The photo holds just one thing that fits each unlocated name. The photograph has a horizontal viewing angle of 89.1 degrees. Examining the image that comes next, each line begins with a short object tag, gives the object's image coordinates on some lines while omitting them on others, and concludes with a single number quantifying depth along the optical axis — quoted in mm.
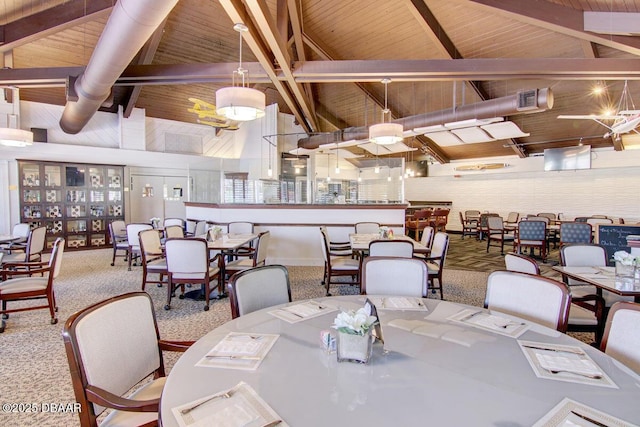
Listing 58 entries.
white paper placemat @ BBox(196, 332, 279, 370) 1274
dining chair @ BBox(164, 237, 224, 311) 3910
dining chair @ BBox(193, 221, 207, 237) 6543
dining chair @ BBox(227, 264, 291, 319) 1923
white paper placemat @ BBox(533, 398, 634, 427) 921
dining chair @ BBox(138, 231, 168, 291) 4336
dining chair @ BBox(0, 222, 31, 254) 5199
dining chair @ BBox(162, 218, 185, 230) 7355
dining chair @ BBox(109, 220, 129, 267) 6537
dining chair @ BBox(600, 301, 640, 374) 1388
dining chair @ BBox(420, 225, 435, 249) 4942
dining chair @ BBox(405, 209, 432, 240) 9773
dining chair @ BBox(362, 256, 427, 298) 2383
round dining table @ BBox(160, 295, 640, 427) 971
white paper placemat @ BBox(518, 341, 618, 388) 1159
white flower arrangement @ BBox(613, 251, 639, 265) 2627
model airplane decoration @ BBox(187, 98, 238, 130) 6539
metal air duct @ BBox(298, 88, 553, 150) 5552
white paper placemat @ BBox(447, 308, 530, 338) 1575
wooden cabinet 8336
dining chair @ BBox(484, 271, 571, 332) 1806
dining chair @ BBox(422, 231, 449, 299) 4234
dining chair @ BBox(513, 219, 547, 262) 7079
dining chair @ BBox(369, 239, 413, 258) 3691
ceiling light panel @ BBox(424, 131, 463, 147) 8586
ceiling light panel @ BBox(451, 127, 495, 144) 7902
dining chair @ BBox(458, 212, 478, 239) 11359
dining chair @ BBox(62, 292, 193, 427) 1277
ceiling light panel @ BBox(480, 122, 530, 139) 7483
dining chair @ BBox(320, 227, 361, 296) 4516
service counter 6738
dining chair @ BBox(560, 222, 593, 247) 6195
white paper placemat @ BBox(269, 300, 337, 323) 1763
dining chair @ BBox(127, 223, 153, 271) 6168
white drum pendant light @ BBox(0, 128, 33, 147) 5086
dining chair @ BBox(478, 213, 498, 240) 9895
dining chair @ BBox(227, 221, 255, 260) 6256
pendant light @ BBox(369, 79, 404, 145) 5141
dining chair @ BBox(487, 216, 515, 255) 8383
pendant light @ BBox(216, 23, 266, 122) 3266
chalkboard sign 5140
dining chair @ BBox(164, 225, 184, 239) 5570
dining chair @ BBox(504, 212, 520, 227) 10723
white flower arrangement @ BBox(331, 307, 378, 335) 1259
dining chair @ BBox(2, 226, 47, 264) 4719
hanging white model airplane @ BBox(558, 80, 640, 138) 4828
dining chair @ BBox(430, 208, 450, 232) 10716
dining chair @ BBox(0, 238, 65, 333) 3398
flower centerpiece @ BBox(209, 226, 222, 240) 4883
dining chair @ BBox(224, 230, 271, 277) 4500
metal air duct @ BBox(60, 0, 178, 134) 2598
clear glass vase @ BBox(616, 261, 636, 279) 2656
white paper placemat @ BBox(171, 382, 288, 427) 935
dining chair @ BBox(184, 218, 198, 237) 7177
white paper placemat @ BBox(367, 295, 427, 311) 1915
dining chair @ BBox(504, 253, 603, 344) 2539
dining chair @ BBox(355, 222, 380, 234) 6273
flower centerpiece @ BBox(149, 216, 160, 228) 7836
